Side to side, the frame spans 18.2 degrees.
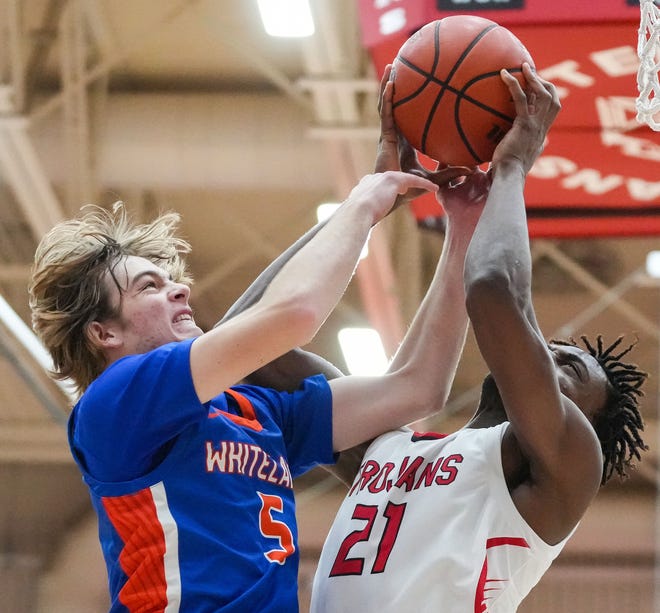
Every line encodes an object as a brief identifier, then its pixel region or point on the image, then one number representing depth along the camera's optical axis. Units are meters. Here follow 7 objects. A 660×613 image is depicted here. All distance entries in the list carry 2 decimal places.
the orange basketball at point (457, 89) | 5.41
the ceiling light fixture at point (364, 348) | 18.66
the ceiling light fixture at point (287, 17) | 13.22
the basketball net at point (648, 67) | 6.46
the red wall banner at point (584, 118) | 9.17
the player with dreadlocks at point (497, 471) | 4.86
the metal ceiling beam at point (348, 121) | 14.29
